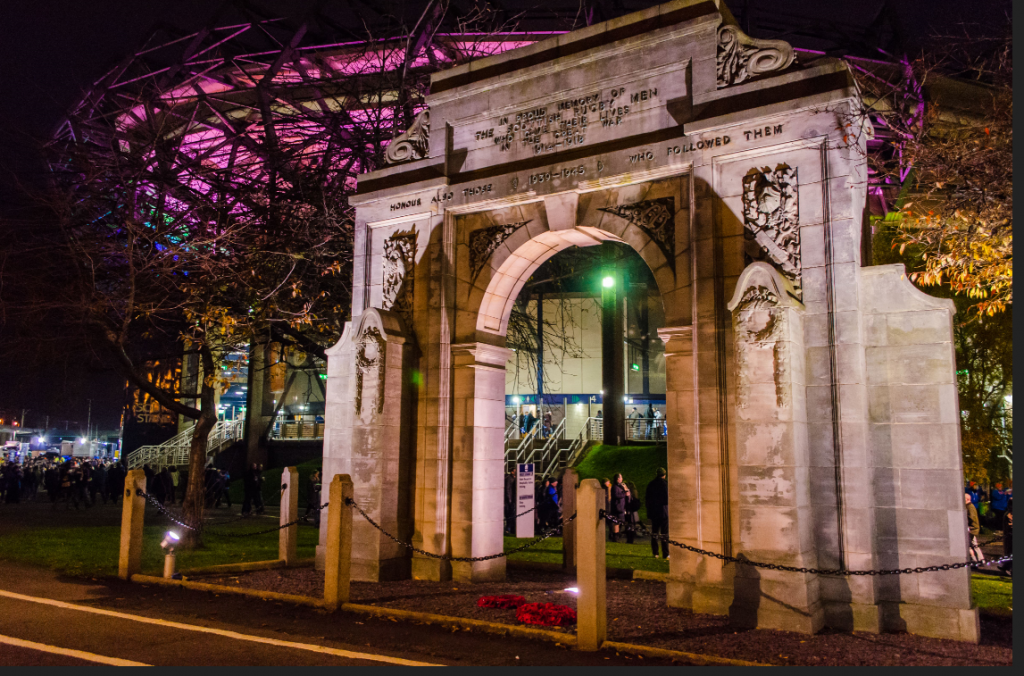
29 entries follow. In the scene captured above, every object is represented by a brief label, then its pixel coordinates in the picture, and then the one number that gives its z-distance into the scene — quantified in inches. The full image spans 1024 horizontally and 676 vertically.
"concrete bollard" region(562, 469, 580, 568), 519.2
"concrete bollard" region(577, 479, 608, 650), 302.0
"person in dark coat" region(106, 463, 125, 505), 1164.5
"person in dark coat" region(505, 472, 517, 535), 772.6
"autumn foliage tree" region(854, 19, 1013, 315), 332.8
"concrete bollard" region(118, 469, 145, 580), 463.2
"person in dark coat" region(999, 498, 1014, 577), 549.1
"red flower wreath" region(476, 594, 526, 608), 380.8
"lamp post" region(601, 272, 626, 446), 1124.5
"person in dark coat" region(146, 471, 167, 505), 978.1
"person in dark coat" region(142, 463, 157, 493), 1055.5
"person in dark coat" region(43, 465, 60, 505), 1079.0
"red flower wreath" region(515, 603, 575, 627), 344.8
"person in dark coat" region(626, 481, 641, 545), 688.4
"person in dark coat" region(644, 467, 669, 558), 615.5
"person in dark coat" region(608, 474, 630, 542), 670.5
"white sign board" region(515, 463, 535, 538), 611.5
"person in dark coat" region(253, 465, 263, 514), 974.4
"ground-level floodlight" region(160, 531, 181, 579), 446.3
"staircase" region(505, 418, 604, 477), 1070.4
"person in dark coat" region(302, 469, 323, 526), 818.2
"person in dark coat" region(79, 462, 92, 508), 1087.0
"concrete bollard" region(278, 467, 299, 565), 518.9
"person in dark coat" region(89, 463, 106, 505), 1167.4
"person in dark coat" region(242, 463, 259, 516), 943.0
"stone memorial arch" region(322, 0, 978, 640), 347.6
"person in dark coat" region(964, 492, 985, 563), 560.4
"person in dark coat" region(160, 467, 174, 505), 985.5
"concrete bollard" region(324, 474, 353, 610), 382.3
